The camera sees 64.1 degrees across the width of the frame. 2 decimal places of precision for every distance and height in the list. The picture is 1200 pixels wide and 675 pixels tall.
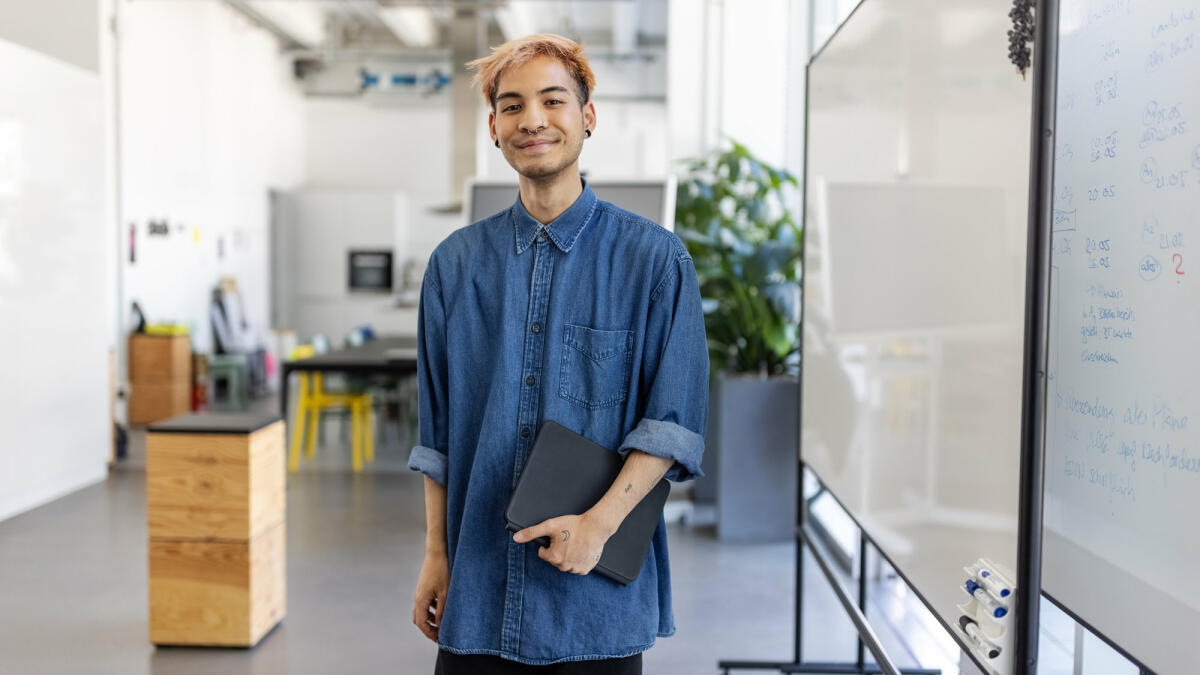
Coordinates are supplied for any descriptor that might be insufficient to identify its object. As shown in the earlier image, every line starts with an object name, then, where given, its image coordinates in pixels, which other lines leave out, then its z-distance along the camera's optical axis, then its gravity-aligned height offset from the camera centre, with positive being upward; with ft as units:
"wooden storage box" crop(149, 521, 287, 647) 10.27 -3.22
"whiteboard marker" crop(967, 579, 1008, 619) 4.15 -1.32
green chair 28.68 -2.47
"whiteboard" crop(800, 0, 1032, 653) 4.32 +0.11
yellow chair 20.49 -2.38
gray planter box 15.11 -2.51
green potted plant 15.06 -0.73
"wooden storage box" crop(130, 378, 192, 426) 25.71 -2.93
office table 18.97 -1.37
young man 4.19 -0.34
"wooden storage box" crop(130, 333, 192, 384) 25.63 -1.77
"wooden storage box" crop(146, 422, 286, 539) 10.27 -2.07
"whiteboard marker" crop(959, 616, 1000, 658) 4.17 -1.50
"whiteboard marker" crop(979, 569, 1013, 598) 4.12 -1.23
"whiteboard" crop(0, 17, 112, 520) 16.55 +0.42
